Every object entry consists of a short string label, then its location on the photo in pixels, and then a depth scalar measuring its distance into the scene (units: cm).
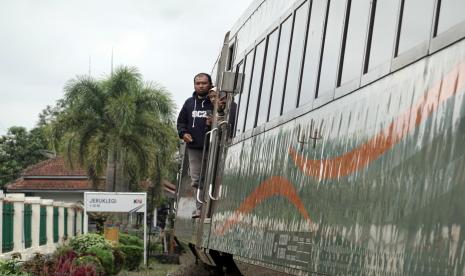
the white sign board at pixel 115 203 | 2930
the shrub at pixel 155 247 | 3806
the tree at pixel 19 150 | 8135
